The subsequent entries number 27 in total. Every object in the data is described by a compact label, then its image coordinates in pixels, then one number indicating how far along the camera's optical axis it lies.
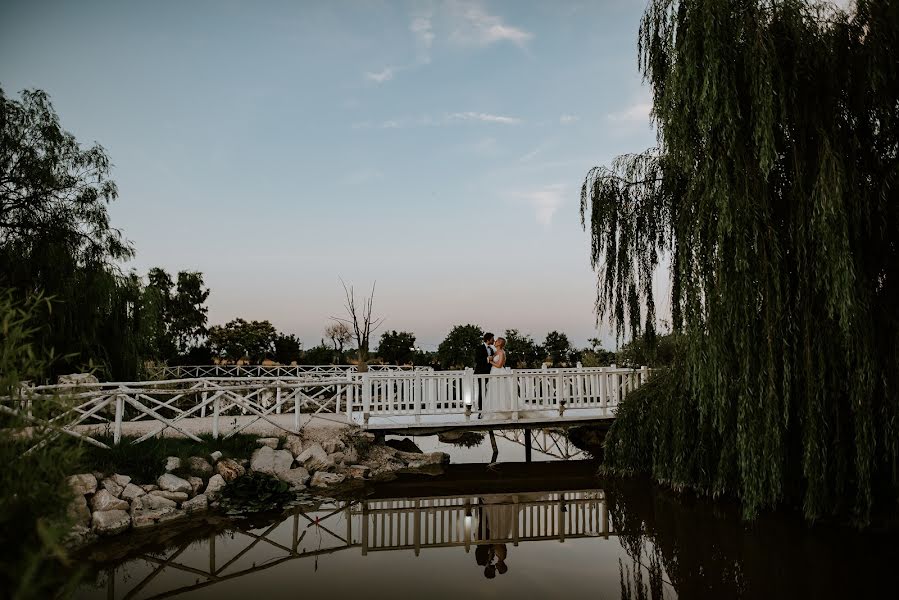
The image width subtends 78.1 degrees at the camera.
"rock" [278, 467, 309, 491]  10.02
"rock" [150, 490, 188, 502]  8.41
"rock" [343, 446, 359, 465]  11.55
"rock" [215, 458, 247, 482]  9.49
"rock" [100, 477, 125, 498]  8.04
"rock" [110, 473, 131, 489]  8.30
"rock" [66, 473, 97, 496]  7.61
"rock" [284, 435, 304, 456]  11.19
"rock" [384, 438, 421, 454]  14.23
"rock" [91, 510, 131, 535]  7.33
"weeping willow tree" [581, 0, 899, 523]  6.23
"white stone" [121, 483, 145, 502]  8.09
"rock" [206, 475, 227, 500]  8.97
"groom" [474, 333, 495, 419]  13.51
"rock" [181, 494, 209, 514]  8.46
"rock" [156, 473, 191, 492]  8.63
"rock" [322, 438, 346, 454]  11.60
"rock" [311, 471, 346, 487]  10.28
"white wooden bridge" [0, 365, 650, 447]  12.35
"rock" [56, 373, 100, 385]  11.27
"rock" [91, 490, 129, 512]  7.65
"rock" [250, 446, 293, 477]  10.21
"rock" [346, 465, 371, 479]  10.96
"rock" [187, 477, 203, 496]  8.93
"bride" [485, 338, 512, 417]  12.63
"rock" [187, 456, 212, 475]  9.38
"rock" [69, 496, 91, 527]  7.15
